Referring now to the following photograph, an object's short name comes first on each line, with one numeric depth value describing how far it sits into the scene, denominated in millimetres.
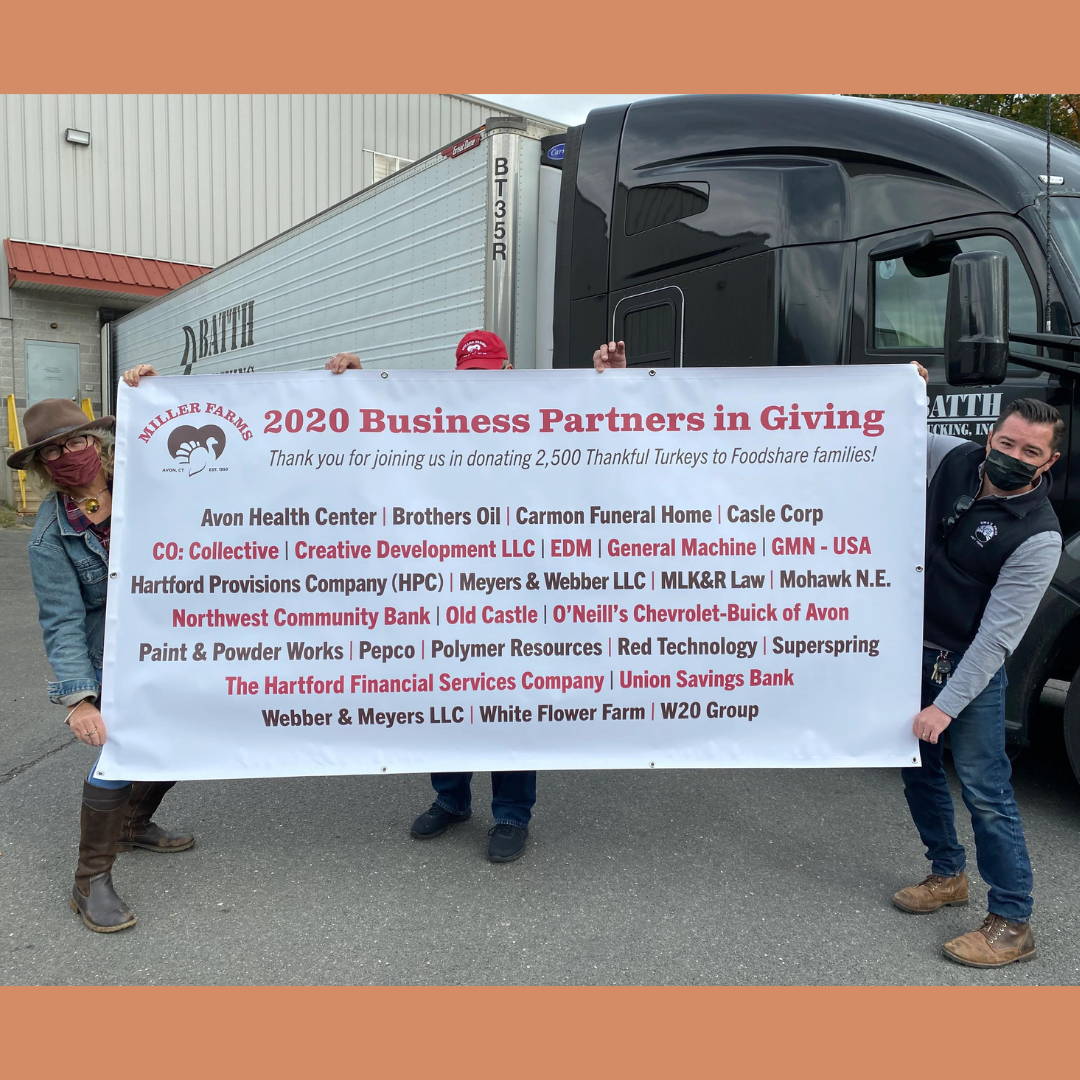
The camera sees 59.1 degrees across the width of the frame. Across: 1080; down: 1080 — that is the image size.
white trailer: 5012
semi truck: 3520
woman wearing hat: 3014
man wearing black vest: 2721
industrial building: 15883
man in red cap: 3518
